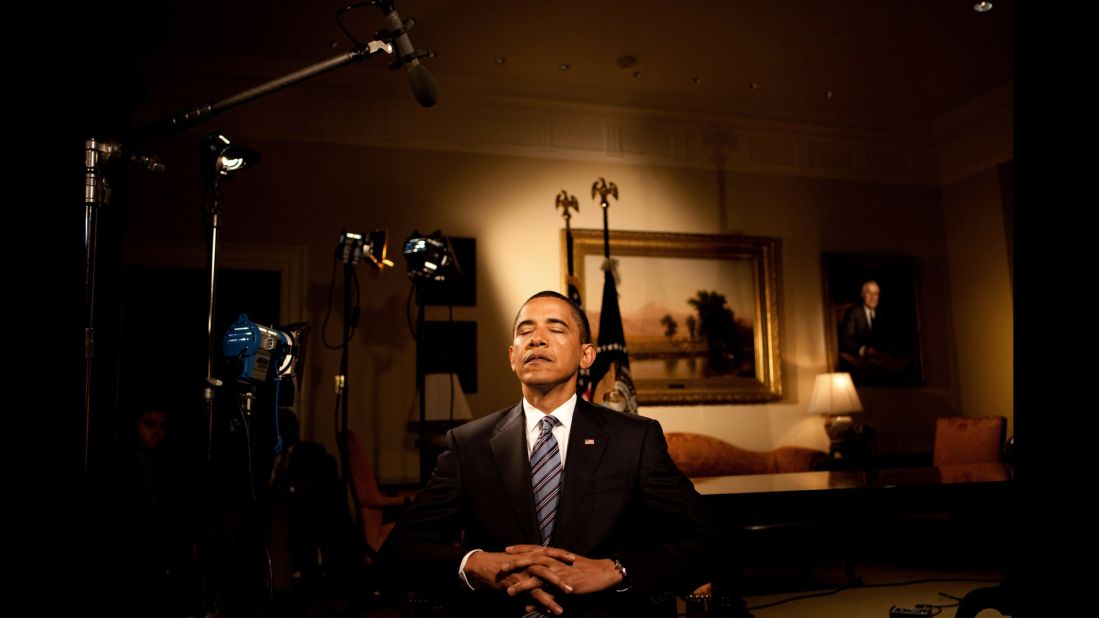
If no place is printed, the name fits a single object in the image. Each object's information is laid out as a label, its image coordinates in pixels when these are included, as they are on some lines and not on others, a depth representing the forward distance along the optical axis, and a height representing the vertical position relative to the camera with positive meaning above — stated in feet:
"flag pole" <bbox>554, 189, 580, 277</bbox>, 18.25 +3.93
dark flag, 16.33 +0.29
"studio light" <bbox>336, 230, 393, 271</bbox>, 14.65 +2.53
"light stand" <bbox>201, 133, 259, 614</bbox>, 8.64 +2.19
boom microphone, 8.05 +3.34
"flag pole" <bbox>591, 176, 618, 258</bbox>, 17.85 +4.33
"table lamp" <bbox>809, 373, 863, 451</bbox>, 19.22 -1.01
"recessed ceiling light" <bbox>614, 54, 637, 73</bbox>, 18.68 +7.67
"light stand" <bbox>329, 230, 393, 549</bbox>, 14.06 +2.30
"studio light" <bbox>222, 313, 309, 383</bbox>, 10.03 +0.40
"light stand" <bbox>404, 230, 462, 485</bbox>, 14.35 +2.18
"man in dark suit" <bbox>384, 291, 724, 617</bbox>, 4.93 -0.99
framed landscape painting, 19.88 +1.56
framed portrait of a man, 21.62 +1.29
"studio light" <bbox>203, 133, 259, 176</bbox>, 9.55 +2.93
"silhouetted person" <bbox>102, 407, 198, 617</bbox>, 11.59 -2.35
